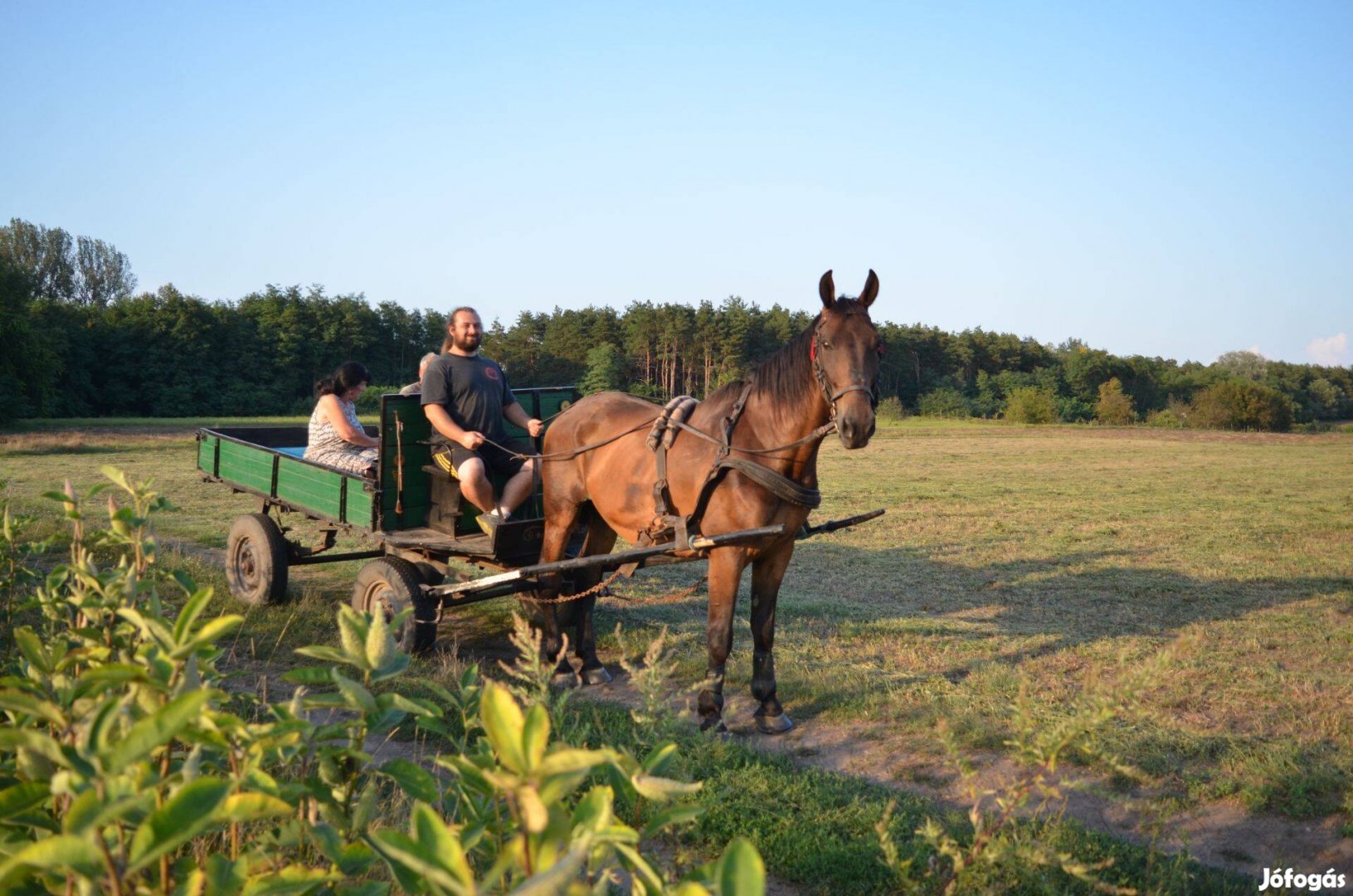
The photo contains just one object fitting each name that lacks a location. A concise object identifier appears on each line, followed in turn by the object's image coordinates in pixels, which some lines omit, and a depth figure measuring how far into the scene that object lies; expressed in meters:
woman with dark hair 7.13
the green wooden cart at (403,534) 5.96
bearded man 6.06
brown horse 4.59
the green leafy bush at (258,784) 0.92
